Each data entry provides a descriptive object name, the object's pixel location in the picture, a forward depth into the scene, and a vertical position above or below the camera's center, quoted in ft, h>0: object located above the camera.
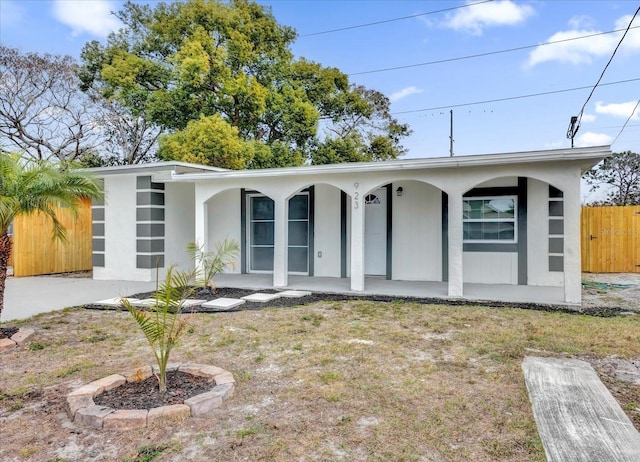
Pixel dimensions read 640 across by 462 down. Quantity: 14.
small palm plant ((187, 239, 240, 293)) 27.68 -1.58
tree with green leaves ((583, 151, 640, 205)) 60.13 +7.79
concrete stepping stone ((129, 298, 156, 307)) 23.32 -3.58
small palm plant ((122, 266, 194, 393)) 10.89 -2.15
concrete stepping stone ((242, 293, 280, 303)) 24.90 -3.53
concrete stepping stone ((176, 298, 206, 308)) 23.54 -3.62
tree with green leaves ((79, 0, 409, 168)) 54.95 +20.21
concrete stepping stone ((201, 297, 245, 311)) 23.02 -3.62
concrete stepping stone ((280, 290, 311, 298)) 26.03 -3.47
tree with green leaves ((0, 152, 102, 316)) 16.46 +1.89
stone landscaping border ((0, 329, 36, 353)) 16.02 -3.85
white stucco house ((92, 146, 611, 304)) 24.14 +0.89
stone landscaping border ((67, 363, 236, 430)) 9.61 -3.92
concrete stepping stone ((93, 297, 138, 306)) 24.20 -3.64
